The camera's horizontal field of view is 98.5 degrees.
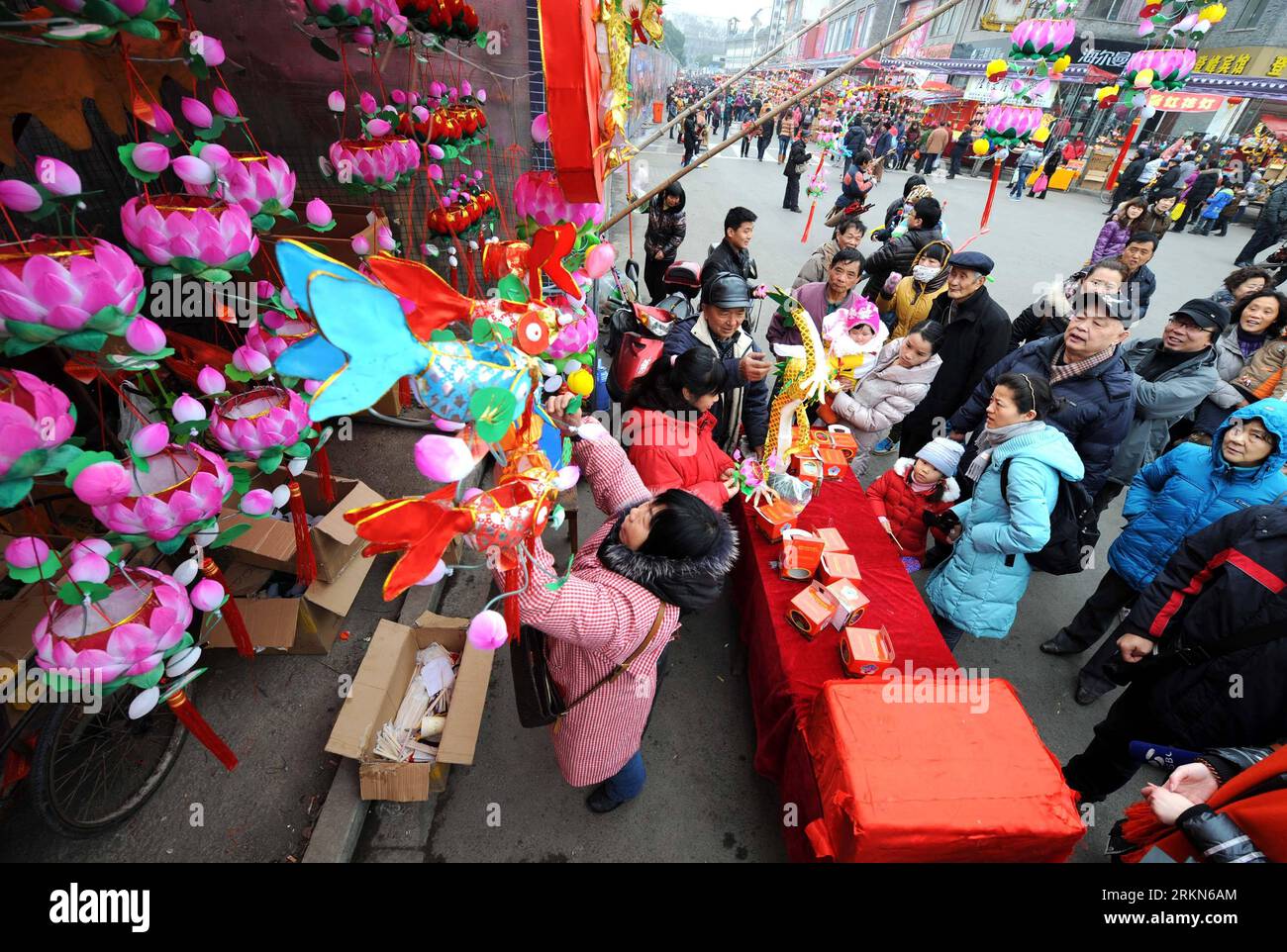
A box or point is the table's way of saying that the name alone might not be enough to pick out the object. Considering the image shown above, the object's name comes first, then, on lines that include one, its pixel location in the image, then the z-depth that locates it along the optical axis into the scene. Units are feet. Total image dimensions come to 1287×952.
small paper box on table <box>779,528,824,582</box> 8.11
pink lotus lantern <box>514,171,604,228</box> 6.06
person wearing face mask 13.97
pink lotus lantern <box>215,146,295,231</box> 4.78
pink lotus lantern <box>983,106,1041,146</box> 15.85
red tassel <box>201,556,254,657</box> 7.45
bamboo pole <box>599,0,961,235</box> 6.16
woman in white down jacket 10.52
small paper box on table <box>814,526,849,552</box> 8.73
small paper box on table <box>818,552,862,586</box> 8.00
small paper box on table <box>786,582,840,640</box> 7.32
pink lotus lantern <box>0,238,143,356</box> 3.31
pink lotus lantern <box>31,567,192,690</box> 4.28
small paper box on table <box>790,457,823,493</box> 8.98
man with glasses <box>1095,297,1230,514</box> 10.05
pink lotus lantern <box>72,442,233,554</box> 3.93
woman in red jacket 7.72
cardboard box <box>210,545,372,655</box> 8.04
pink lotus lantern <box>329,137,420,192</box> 7.71
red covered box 5.12
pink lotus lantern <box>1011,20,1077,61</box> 12.91
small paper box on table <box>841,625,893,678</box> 6.83
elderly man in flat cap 11.51
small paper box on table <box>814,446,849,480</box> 10.02
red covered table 6.88
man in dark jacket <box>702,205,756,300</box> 12.87
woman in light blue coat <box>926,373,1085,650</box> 7.47
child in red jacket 9.18
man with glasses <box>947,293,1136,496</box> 8.91
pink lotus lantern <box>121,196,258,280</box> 4.16
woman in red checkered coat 4.91
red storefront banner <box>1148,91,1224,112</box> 55.21
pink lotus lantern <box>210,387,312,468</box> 5.60
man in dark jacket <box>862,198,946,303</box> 15.44
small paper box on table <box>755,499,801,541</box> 8.56
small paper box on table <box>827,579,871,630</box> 7.25
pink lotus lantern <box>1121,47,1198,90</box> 14.34
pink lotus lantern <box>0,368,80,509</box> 3.37
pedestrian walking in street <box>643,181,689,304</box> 16.52
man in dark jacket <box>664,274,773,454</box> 9.20
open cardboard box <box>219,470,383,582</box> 8.37
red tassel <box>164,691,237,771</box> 5.78
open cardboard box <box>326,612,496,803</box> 7.19
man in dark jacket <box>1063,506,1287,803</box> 5.84
